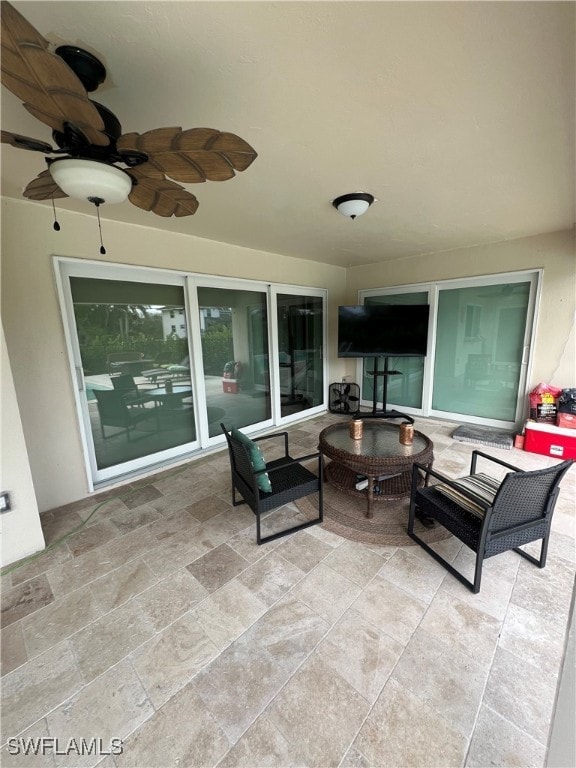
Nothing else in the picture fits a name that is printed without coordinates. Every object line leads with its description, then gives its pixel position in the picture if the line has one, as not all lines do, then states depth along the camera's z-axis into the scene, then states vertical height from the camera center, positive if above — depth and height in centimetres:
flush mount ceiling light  232 +100
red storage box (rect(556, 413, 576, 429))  338 -101
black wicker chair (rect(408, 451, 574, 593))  166 -110
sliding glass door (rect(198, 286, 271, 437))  371 -25
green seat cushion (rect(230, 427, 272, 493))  211 -87
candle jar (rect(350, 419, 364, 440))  284 -89
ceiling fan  80 +68
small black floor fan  543 -115
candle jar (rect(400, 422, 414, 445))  271 -90
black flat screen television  420 +4
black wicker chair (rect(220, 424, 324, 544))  215 -113
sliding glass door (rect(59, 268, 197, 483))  283 -29
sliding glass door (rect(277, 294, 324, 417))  464 -27
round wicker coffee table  240 -99
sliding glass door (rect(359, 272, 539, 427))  398 -27
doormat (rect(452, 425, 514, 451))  379 -135
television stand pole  447 -61
